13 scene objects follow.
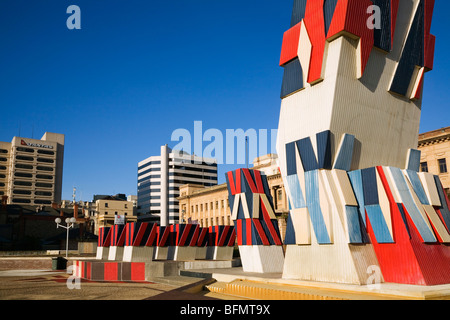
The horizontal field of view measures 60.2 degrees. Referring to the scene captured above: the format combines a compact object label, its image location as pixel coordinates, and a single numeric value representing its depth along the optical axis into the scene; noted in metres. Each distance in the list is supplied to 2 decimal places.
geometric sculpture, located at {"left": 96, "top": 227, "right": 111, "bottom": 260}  40.19
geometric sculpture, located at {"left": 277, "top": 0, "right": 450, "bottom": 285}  21.00
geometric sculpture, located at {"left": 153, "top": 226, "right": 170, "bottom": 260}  38.25
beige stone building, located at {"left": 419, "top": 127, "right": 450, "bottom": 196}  46.12
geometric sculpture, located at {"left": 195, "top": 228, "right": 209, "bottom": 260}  41.69
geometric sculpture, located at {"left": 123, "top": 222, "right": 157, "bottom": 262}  34.85
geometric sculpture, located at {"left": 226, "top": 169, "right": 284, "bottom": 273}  29.30
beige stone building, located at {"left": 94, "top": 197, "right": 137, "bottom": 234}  128.14
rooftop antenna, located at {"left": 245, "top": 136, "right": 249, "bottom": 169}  46.40
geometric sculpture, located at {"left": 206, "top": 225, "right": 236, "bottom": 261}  42.56
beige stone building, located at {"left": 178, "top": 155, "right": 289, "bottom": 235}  70.62
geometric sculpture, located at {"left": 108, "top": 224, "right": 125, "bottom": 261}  36.62
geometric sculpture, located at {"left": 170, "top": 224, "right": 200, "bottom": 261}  40.31
